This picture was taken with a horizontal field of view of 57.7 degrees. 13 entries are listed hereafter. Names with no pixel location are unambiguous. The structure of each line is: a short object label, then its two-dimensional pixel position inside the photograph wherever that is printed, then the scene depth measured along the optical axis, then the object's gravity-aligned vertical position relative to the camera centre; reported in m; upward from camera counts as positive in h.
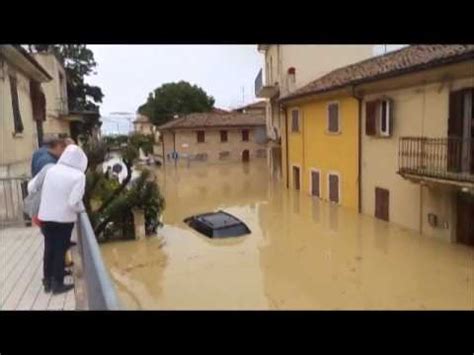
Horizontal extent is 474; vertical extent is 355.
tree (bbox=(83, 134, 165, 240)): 12.93 -2.09
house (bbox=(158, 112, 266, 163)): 38.53 -0.55
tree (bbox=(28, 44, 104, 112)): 38.55 +5.19
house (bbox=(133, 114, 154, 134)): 70.50 +1.61
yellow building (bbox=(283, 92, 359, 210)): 16.19 -0.79
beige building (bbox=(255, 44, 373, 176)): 23.75 +3.74
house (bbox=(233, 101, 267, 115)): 47.58 +2.44
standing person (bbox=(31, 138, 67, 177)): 4.97 -0.20
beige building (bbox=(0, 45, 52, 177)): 8.83 +0.75
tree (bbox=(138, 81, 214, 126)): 52.25 +3.85
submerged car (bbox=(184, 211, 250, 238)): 13.13 -2.96
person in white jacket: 4.21 -0.69
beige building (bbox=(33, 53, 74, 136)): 23.10 +2.25
